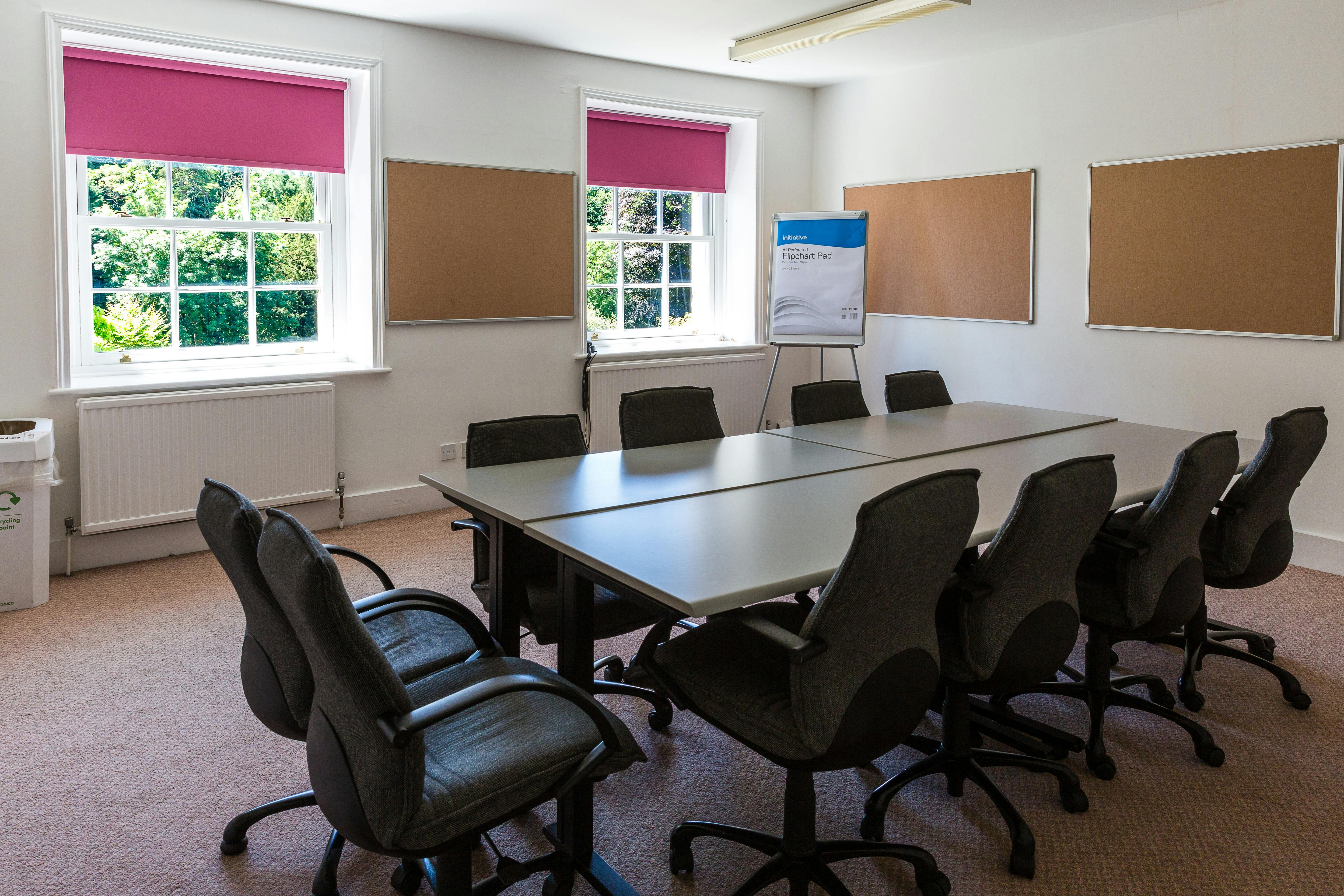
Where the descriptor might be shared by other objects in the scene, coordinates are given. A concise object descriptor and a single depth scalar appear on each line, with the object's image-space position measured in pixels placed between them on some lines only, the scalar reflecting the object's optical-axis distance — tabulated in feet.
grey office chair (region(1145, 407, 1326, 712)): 10.46
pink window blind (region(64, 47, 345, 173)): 15.47
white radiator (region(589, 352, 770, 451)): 21.43
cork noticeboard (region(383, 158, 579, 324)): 18.29
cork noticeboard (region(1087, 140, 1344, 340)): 15.58
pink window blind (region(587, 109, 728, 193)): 21.77
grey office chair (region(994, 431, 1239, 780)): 9.05
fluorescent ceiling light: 15.85
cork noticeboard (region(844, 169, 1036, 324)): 19.92
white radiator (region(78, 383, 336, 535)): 15.39
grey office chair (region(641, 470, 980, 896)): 6.44
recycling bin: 13.41
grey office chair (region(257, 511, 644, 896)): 5.52
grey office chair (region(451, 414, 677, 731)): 9.57
